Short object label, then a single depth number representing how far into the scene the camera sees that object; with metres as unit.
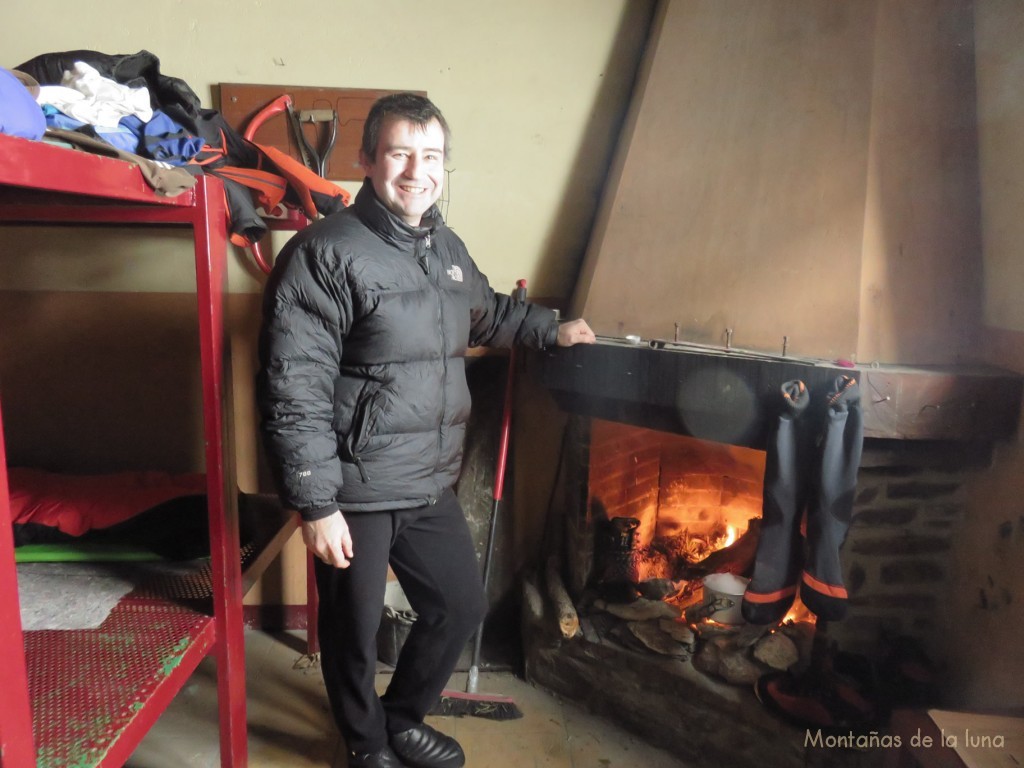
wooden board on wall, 2.08
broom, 1.99
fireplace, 1.65
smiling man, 1.36
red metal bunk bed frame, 0.89
